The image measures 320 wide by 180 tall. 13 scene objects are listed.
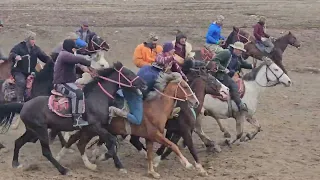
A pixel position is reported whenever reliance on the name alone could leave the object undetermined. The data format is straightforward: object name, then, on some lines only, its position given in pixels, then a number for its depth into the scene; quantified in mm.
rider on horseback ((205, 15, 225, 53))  15992
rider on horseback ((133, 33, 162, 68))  12992
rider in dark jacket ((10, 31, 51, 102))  13492
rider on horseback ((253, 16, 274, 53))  18925
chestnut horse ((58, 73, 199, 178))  11023
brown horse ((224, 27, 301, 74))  17812
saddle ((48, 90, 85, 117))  10938
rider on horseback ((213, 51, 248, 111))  12852
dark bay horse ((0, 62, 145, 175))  10938
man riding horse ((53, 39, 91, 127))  10891
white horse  13172
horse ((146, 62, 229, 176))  11430
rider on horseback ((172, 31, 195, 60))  12685
